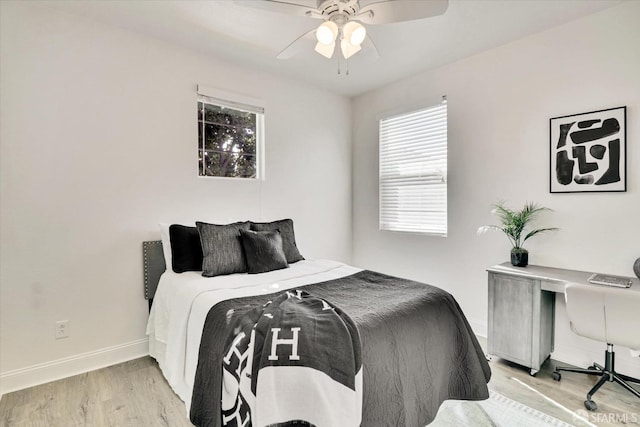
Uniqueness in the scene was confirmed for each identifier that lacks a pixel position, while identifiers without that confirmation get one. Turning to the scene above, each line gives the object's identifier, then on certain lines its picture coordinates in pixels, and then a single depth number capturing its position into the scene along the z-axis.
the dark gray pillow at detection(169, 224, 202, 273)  2.57
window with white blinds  3.49
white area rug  1.87
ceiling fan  1.74
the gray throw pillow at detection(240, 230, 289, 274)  2.61
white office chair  1.86
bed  1.56
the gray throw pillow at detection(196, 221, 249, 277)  2.49
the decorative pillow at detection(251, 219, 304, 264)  3.00
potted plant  2.70
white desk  2.41
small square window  3.17
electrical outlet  2.41
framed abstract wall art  2.36
